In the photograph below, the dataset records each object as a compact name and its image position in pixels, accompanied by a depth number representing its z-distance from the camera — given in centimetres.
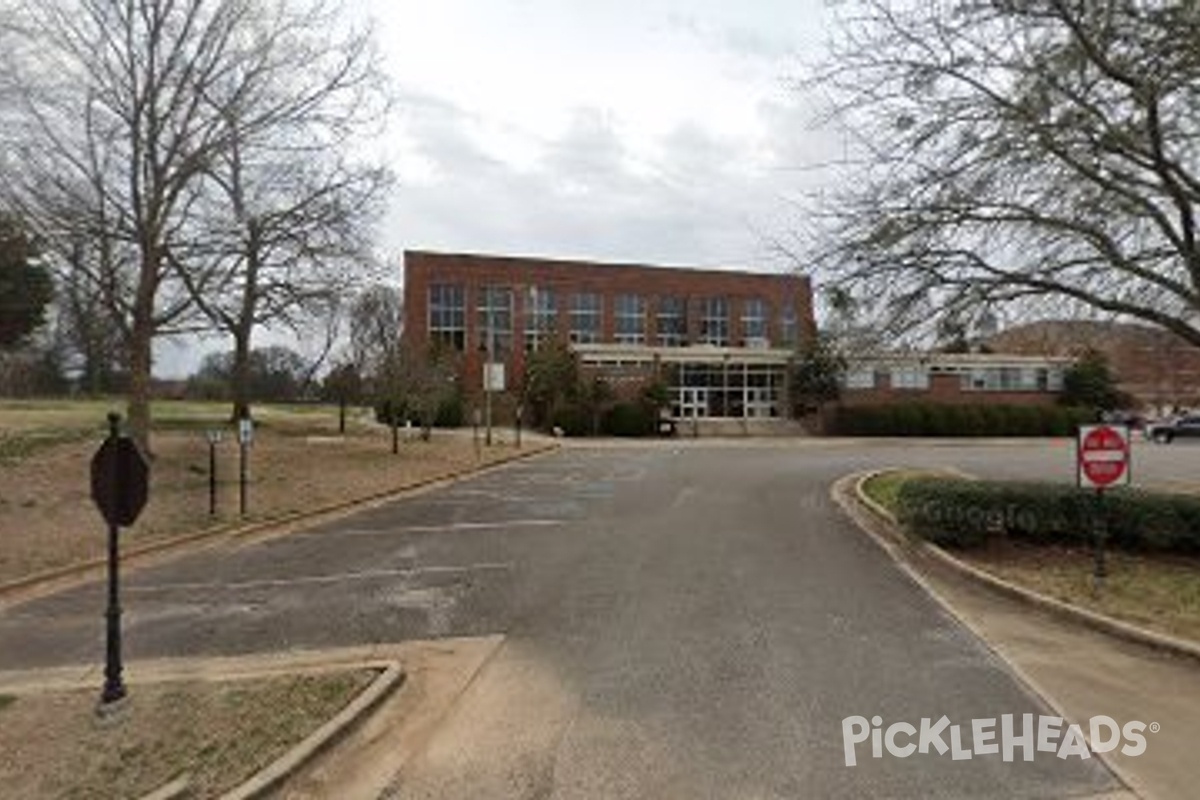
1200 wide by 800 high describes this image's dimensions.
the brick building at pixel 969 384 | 5947
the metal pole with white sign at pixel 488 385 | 4266
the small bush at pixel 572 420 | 5475
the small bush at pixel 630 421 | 5497
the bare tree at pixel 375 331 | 4491
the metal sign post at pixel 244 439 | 1993
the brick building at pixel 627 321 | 6366
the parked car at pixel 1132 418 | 5753
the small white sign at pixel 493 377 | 4294
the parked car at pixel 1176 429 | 5144
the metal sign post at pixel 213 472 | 1983
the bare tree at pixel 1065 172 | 1311
